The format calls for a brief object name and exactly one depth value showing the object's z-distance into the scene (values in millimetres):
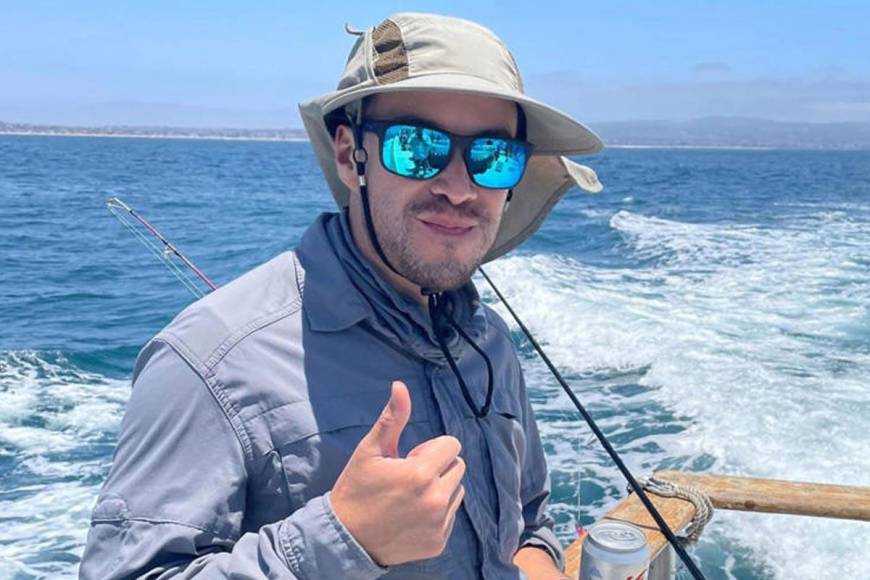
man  1138
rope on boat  2744
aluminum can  1945
